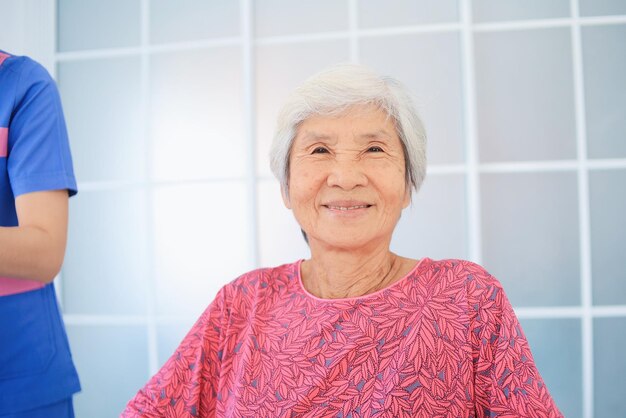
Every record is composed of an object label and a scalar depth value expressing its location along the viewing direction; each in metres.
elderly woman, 0.97
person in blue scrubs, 0.96
